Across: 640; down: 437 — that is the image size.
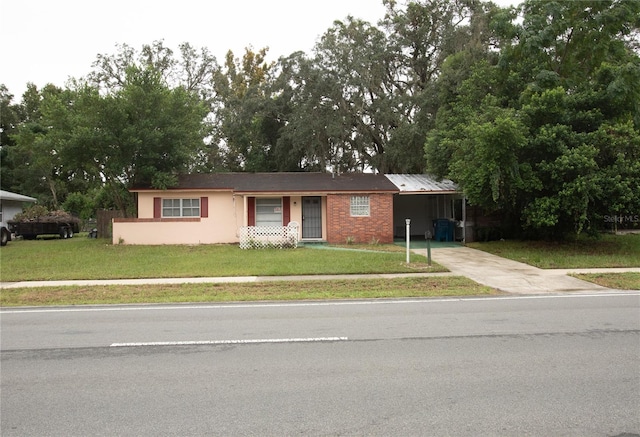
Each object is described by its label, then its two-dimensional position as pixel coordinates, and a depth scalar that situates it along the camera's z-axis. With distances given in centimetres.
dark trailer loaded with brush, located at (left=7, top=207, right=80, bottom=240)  2831
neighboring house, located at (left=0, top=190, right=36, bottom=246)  3027
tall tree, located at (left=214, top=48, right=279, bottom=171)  3353
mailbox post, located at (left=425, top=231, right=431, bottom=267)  1434
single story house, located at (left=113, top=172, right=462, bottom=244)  2269
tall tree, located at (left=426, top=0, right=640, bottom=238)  1595
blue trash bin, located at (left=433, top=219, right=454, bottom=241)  2427
